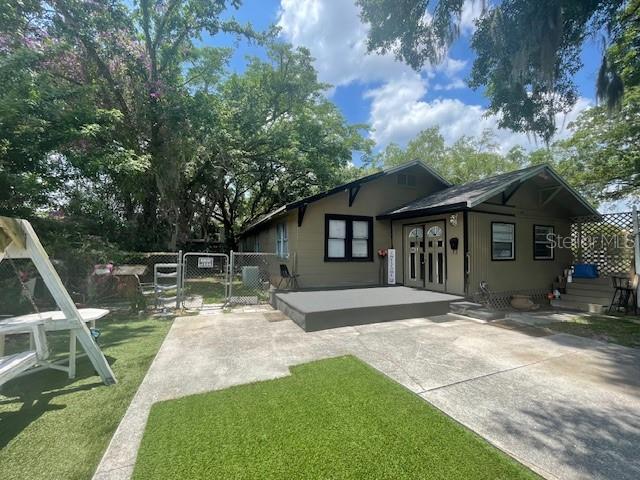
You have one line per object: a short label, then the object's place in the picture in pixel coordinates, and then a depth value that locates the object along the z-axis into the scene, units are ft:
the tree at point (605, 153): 40.45
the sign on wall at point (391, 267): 31.53
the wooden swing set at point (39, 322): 9.36
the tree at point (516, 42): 18.21
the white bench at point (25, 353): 8.39
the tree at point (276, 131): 49.42
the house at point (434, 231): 26.32
